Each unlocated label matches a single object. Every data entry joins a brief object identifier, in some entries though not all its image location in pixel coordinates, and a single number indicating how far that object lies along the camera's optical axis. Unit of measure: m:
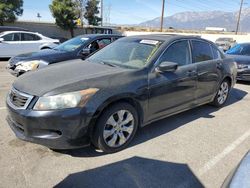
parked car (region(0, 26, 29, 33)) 9.96
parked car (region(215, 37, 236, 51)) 21.39
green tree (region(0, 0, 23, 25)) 20.55
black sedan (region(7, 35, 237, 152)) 2.38
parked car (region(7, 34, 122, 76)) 4.95
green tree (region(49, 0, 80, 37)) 23.71
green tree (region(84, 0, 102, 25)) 26.16
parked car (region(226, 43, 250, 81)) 6.41
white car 9.01
